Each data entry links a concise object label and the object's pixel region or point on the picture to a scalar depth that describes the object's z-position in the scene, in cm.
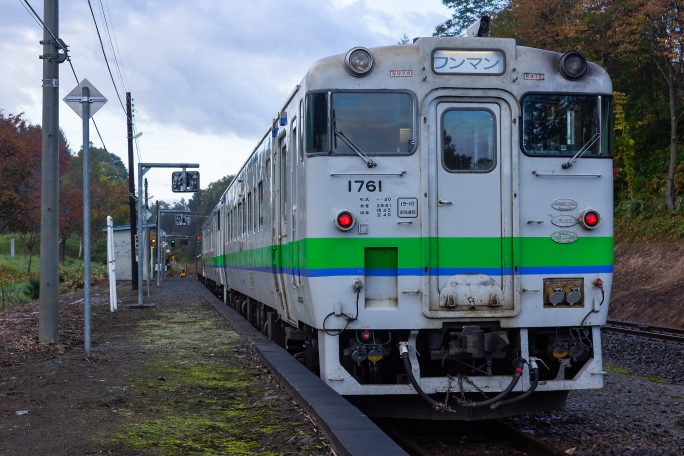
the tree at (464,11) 4606
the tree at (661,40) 2438
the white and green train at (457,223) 737
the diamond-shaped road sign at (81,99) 1128
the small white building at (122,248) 4153
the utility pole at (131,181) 3275
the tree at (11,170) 4112
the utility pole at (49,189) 1240
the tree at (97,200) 5482
